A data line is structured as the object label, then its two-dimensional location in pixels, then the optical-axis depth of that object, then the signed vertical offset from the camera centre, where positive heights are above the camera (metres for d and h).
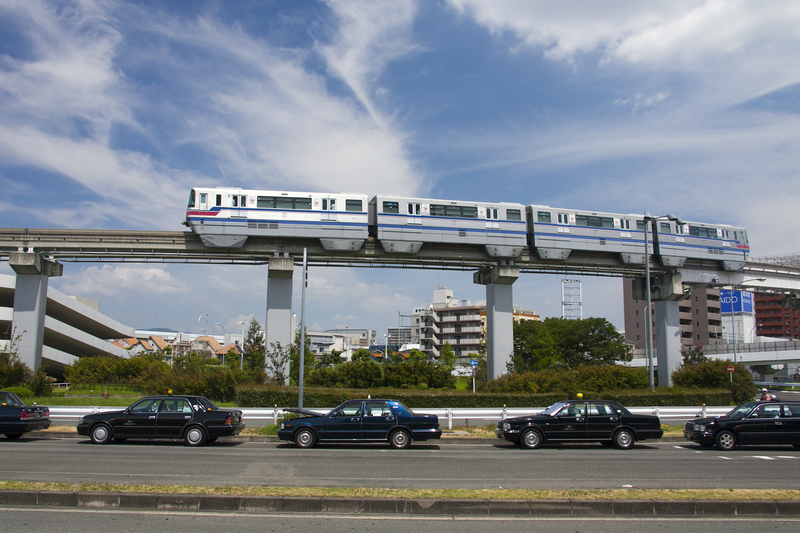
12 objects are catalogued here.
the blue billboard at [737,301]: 74.94 +8.39
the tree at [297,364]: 37.22 -1.43
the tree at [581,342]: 72.75 +1.38
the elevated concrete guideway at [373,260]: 34.72 +6.42
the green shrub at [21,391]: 29.15 -2.71
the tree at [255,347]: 35.82 -0.03
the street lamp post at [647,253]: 29.01 +5.90
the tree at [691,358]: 44.96 -0.43
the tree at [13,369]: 30.91 -1.55
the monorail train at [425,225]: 33.41 +8.72
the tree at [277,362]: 32.50 -0.93
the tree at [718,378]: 33.81 -1.72
